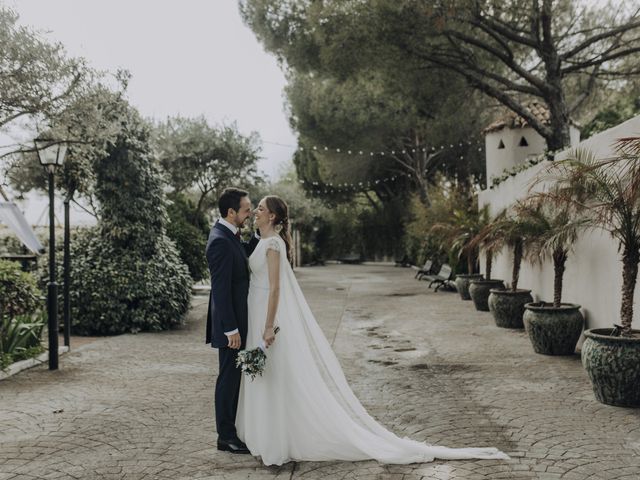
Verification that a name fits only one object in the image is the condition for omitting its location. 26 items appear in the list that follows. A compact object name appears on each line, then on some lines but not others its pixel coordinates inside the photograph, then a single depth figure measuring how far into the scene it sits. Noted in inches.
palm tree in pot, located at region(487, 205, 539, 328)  404.1
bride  166.2
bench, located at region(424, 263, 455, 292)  693.9
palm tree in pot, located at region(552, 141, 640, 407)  210.8
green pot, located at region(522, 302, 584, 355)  307.0
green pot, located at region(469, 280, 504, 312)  509.4
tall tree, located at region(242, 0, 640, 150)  475.5
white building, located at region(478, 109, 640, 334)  279.0
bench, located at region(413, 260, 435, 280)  862.9
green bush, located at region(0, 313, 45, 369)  306.8
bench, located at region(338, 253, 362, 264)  1491.1
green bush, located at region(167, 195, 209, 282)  609.9
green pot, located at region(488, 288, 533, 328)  406.6
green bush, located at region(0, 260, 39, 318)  327.3
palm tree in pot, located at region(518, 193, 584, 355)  307.0
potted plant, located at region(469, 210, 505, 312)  509.3
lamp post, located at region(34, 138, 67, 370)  303.9
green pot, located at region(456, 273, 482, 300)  603.2
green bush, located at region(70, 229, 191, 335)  414.0
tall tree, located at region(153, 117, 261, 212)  1027.3
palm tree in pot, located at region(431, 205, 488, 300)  553.3
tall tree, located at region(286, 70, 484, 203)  988.6
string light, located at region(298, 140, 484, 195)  1135.3
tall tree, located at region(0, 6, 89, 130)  288.2
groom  166.6
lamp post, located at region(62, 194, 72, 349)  338.0
